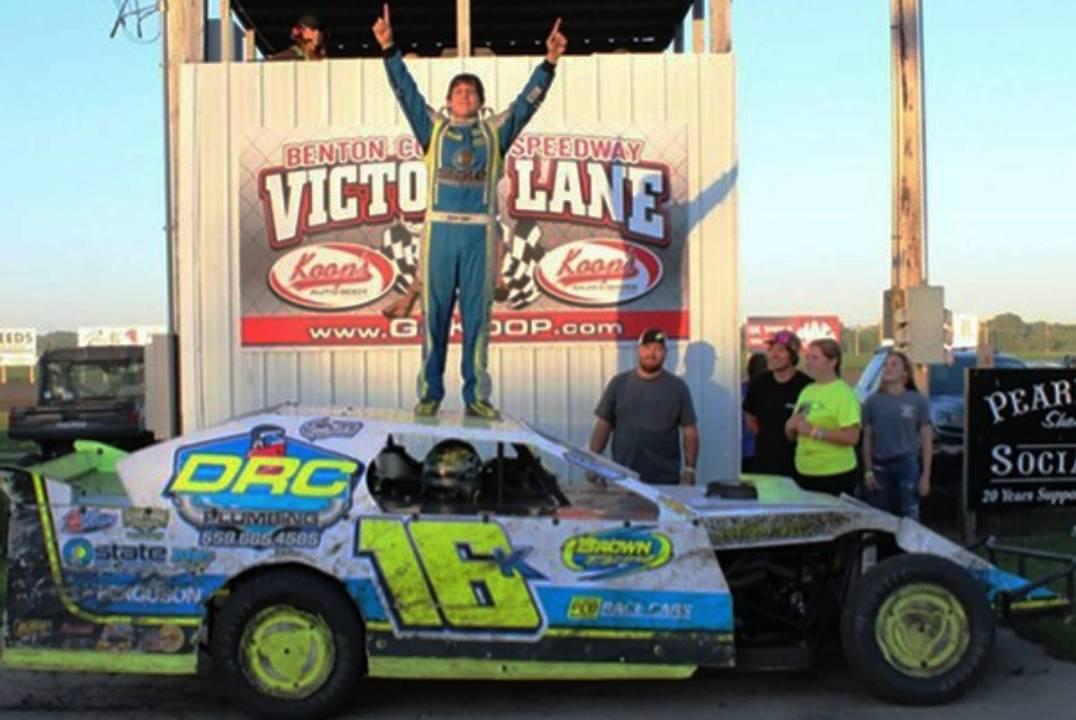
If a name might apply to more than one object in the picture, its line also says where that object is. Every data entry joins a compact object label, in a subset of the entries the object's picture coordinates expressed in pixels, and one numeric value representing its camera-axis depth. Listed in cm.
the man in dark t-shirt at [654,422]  800
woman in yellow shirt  765
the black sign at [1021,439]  1085
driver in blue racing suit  802
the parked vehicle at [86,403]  2081
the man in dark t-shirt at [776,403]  845
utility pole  1090
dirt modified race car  576
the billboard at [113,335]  5453
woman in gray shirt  888
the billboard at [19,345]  6676
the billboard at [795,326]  4453
